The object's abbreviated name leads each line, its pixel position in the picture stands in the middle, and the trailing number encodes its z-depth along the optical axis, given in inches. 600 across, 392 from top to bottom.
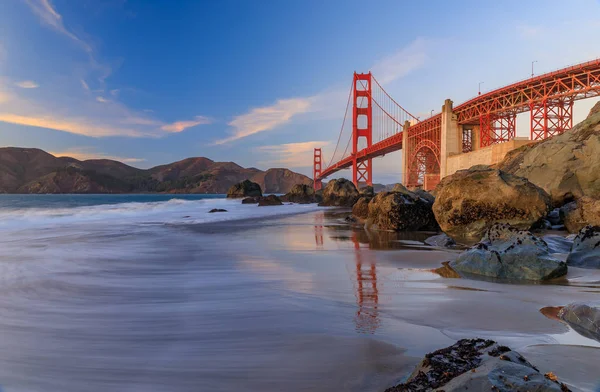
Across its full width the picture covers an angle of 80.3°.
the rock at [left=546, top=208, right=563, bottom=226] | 325.2
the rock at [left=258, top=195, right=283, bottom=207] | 1148.5
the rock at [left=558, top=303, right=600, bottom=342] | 90.0
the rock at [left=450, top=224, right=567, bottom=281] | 152.7
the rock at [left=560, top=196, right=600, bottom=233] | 275.0
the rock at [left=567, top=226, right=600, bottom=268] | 170.7
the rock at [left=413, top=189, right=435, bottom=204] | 389.6
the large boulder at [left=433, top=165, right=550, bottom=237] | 273.4
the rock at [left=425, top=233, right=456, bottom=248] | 253.6
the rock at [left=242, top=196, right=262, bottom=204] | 1346.9
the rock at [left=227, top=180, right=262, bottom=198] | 1904.5
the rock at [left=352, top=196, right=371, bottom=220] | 503.8
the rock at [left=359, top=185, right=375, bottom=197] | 1141.1
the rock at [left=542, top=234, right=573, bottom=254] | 212.1
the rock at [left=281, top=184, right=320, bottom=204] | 1392.6
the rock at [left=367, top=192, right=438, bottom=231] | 355.9
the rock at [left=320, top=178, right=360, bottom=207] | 1067.9
